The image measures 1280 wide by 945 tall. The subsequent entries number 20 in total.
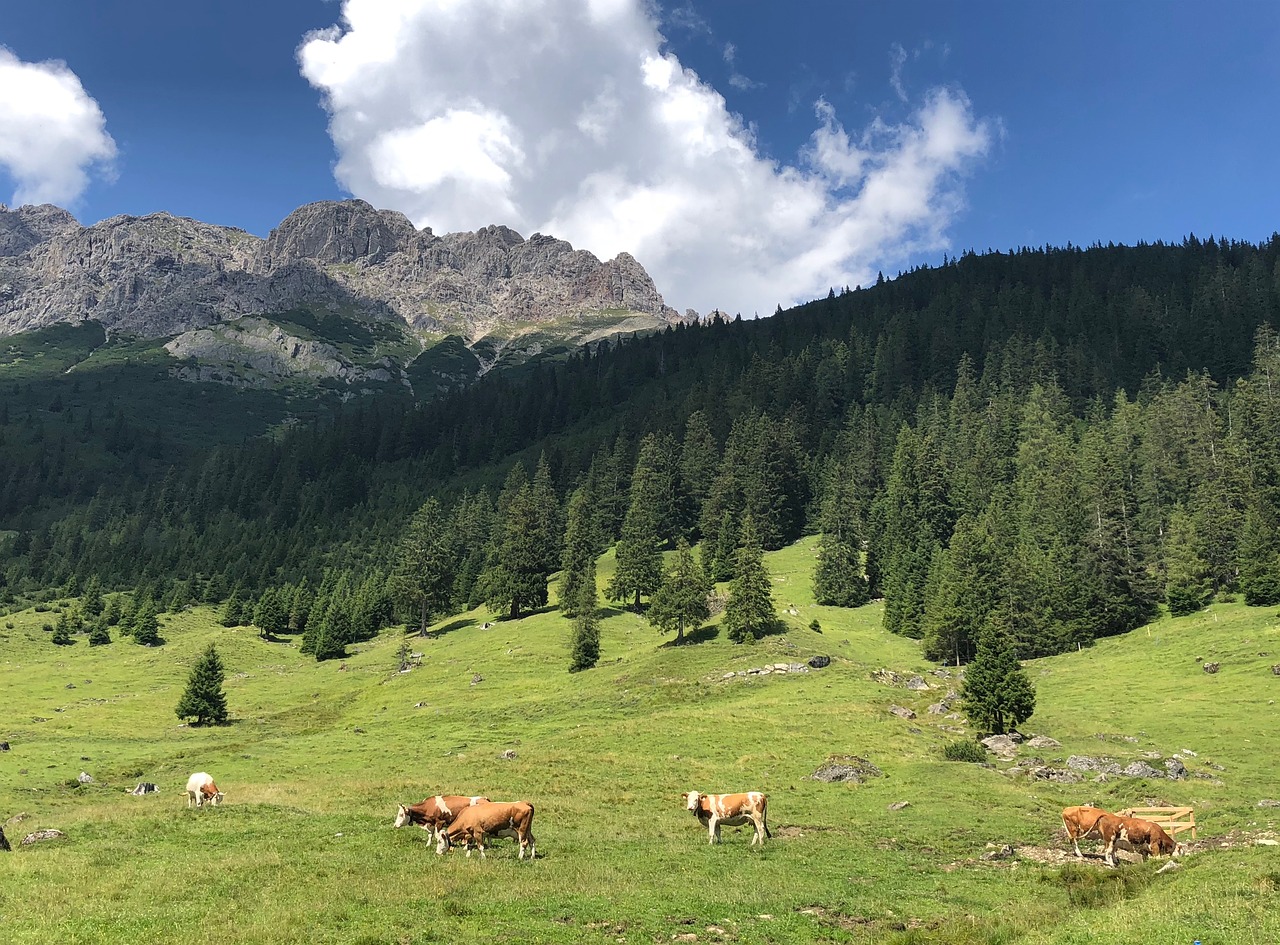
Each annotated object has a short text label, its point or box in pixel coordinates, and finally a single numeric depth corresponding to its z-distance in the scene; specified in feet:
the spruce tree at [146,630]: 458.09
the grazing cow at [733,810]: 106.73
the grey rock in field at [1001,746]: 174.98
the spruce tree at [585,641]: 304.09
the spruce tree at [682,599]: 316.60
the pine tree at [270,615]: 480.64
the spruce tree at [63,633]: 460.55
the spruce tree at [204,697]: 257.75
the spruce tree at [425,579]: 426.51
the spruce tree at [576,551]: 390.21
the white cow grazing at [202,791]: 130.62
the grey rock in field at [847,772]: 154.71
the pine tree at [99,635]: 458.91
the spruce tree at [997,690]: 190.08
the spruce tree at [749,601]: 302.66
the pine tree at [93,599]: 519.19
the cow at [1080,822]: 98.27
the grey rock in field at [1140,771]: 146.10
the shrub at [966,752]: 167.20
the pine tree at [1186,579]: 326.24
